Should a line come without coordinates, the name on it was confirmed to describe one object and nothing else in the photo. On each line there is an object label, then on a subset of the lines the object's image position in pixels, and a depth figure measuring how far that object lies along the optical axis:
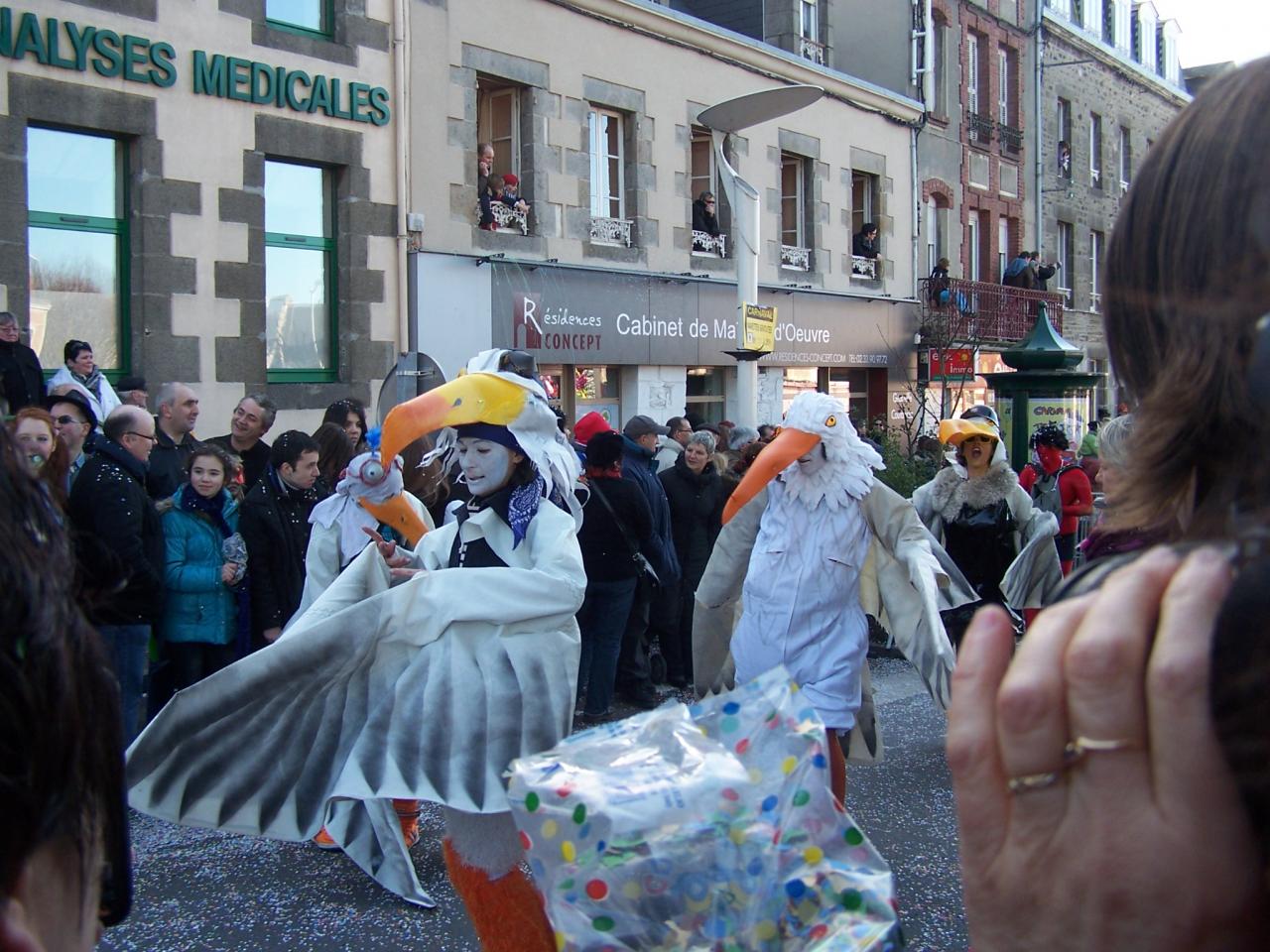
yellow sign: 10.69
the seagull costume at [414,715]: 3.25
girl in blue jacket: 5.94
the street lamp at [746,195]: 10.66
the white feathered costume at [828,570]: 4.84
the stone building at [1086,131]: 25.34
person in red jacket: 8.77
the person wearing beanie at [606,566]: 7.48
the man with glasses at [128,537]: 5.43
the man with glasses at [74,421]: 6.21
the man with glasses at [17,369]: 7.80
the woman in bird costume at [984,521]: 6.42
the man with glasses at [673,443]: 10.22
